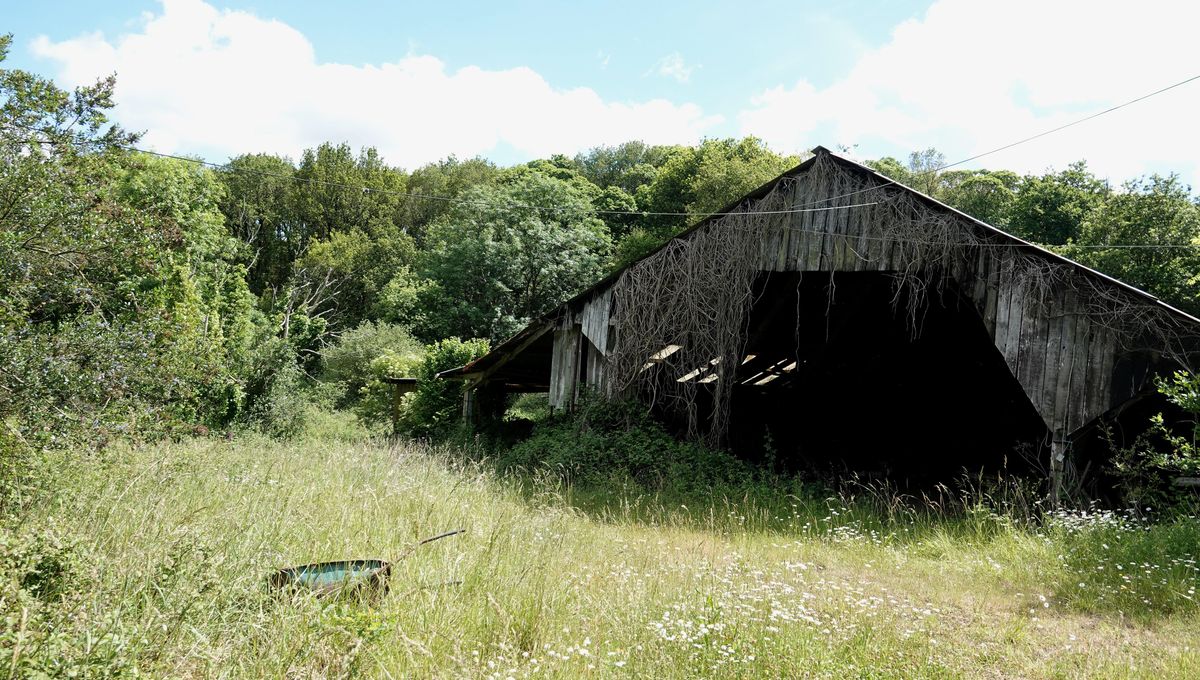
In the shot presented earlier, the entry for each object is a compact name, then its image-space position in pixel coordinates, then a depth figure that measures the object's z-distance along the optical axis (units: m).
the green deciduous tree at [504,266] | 32.84
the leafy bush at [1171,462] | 6.89
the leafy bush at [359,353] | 30.81
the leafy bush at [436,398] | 20.02
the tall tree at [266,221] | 41.34
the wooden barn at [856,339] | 9.17
